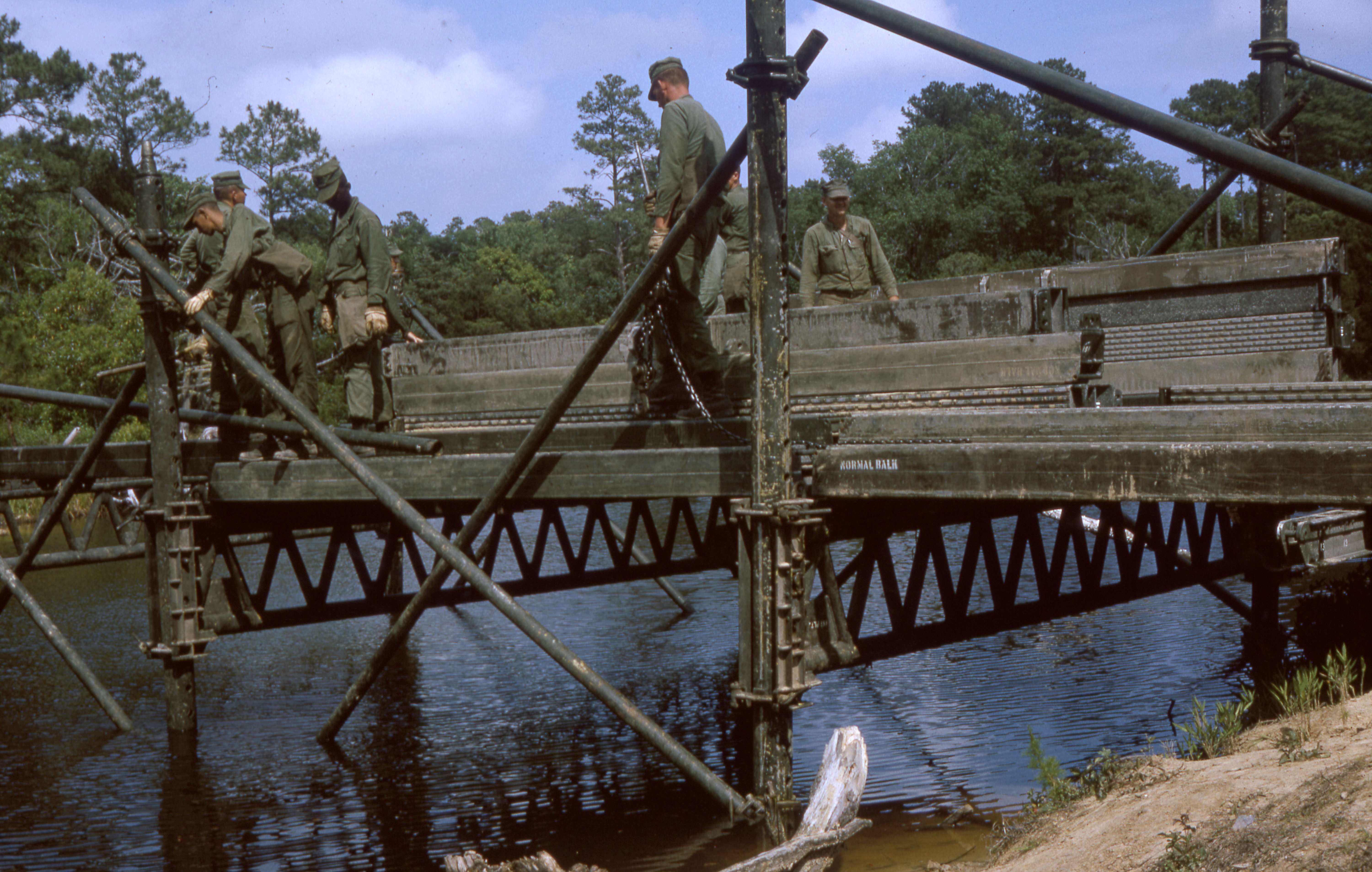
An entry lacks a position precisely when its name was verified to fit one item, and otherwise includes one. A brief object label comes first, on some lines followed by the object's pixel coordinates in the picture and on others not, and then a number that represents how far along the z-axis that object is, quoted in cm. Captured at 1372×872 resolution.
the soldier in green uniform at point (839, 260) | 1205
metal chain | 828
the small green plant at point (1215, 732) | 650
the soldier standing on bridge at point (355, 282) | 1055
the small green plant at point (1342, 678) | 650
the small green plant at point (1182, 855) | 497
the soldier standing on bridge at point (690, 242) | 815
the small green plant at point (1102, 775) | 644
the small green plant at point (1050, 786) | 652
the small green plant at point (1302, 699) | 611
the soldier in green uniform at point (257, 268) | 1028
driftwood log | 597
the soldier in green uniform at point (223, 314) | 1074
